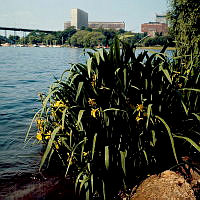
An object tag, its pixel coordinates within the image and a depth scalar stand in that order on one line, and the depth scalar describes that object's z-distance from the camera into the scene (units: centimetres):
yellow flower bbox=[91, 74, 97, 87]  290
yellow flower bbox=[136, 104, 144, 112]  273
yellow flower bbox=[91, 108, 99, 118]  267
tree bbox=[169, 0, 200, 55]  1311
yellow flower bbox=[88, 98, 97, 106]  279
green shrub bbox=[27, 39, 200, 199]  278
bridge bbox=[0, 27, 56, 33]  12809
